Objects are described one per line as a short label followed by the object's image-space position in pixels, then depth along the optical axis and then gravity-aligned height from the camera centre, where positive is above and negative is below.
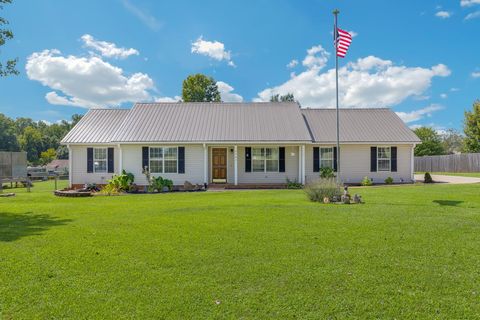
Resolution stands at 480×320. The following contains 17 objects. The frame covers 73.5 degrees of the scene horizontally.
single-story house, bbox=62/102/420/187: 17.39 +0.74
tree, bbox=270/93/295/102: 54.12 +11.08
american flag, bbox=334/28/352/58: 13.05 +4.91
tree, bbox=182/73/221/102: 41.72 +9.88
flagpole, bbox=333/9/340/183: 12.87 +4.93
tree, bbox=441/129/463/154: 54.88 +3.60
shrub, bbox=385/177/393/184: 17.84 -1.00
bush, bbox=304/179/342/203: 11.09 -0.99
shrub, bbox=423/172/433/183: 17.82 -0.96
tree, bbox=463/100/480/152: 34.38 +3.56
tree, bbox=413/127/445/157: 40.84 +1.62
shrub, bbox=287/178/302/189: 16.73 -1.17
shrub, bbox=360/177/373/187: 17.27 -1.07
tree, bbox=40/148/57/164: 52.78 +1.44
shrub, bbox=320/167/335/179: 17.28 -0.52
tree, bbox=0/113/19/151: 52.12 +4.41
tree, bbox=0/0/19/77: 10.42 +3.97
